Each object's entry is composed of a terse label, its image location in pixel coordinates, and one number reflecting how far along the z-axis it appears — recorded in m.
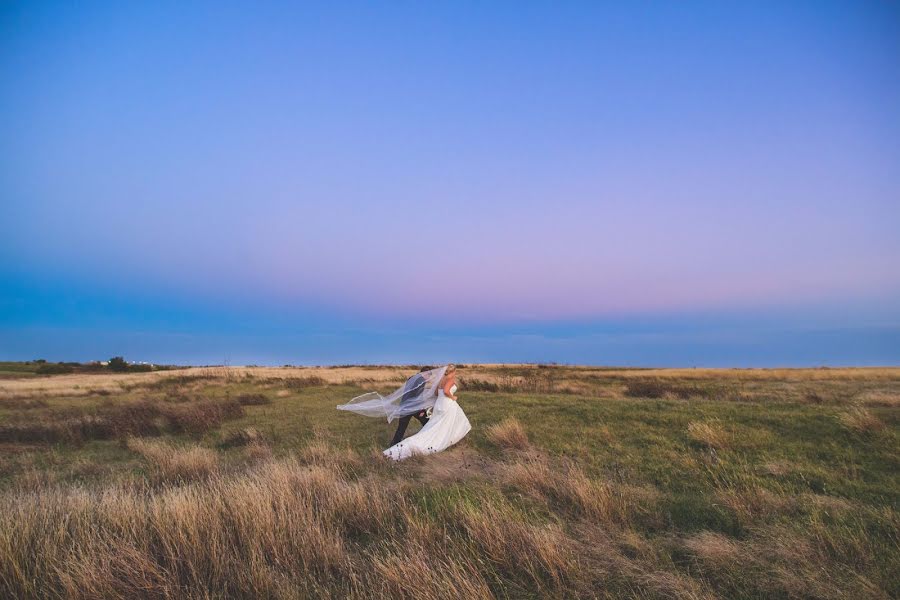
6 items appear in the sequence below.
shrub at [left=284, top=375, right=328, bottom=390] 29.27
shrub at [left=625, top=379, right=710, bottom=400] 20.70
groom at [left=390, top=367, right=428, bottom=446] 11.66
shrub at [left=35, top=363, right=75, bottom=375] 54.03
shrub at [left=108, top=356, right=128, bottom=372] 59.09
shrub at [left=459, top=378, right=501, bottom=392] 23.92
